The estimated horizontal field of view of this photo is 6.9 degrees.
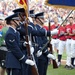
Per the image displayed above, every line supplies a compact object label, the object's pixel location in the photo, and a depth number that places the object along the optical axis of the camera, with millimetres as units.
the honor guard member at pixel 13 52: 12140
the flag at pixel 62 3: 14889
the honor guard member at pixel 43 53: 15022
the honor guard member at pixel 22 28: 13079
